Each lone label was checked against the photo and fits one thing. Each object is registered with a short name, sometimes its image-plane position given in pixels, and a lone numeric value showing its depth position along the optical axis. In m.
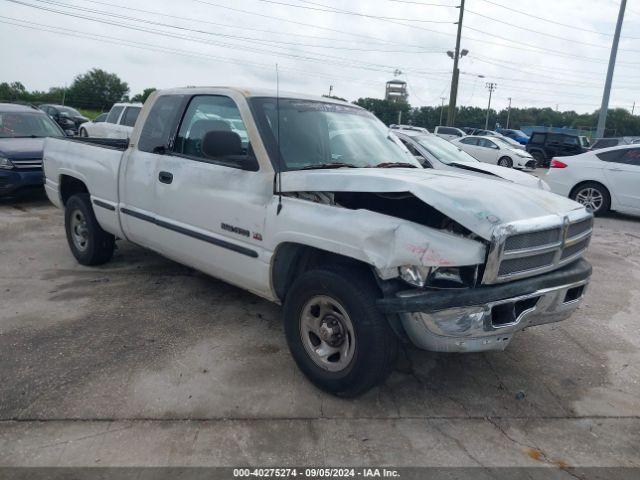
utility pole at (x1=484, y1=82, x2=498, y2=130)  86.35
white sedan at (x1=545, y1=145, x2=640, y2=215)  9.98
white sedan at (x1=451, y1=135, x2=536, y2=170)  20.69
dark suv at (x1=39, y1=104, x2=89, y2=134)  24.09
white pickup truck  2.84
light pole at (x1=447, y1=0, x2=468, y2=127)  33.91
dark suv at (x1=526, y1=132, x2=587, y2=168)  26.05
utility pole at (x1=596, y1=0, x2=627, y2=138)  23.61
